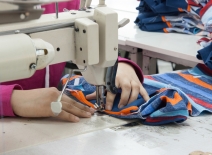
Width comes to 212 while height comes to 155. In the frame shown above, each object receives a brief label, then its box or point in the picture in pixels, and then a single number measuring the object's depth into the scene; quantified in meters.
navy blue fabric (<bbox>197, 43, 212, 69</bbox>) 1.95
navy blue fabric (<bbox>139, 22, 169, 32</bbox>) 2.53
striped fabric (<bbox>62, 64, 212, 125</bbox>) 1.54
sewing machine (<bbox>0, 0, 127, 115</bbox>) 1.22
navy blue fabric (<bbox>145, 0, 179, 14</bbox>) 2.46
